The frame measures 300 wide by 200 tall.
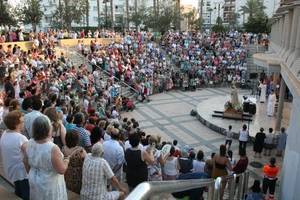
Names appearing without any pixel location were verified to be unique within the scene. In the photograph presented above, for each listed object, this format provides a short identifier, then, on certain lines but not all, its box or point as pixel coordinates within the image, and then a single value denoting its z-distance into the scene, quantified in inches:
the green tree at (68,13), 1929.1
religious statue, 748.3
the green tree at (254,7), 2682.6
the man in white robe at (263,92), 882.1
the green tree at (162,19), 2192.4
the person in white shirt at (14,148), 190.5
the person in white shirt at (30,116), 252.5
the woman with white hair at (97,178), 189.3
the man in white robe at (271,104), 755.2
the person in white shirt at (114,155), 259.4
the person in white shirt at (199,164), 346.6
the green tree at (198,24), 2608.8
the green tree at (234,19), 2704.7
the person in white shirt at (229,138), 582.5
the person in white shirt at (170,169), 321.1
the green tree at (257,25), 1754.4
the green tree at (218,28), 1998.3
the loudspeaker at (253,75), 1133.2
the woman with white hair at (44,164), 159.9
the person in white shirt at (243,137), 554.6
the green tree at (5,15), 1343.4
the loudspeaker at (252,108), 753.6
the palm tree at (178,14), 2322.8
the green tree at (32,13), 1477.6
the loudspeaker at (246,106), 759.1
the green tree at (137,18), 2364.7
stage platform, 692.1
